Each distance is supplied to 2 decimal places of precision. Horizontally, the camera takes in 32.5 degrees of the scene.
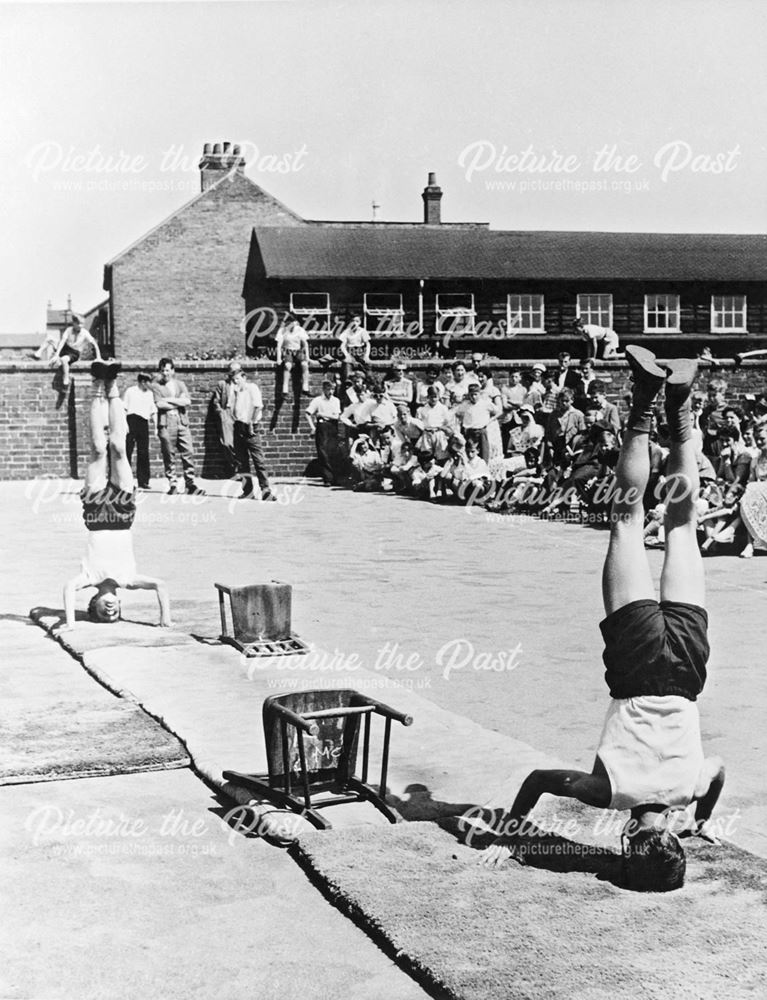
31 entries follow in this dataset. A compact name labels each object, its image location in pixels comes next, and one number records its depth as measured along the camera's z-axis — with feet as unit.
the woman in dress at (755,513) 45.73
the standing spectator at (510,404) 67.51
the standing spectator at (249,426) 66.95
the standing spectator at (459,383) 74.65
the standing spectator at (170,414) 77.00
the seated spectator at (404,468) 71.15
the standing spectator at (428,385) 74.49
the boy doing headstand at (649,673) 15.12
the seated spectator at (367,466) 74.28
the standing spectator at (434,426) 68.18
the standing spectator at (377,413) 76.23
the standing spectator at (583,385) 63.72
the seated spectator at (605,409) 57.66
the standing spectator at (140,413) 75.66
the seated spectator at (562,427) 60.39
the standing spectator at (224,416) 82.99
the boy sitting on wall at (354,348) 87.81
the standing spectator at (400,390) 80.43
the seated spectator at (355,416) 77.77
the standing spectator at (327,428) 81.66
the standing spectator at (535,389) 70.70
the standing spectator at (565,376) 78.58
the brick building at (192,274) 151.84
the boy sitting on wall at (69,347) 83.35
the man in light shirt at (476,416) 64.85
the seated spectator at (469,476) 64.39
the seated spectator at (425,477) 67.72
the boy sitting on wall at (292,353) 86.53
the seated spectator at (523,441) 63.26
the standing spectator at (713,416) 55.01
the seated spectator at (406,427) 72.08
